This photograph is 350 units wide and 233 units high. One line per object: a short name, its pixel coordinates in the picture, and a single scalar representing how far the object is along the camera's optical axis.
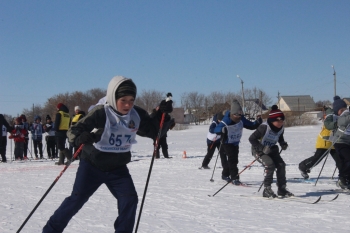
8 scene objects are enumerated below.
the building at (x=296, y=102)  100.31
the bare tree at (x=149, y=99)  83.00
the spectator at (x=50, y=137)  17.16
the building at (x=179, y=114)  71.94
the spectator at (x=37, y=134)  17.80
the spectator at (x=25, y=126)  17.50
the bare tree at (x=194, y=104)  91.45
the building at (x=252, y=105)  77.31
